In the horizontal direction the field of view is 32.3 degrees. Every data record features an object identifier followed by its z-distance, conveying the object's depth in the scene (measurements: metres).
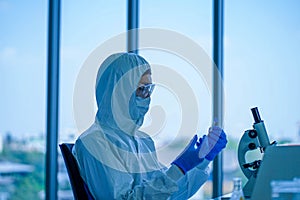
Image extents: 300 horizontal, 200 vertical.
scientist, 1.75
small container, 1.54
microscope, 1.90
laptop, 1.33
